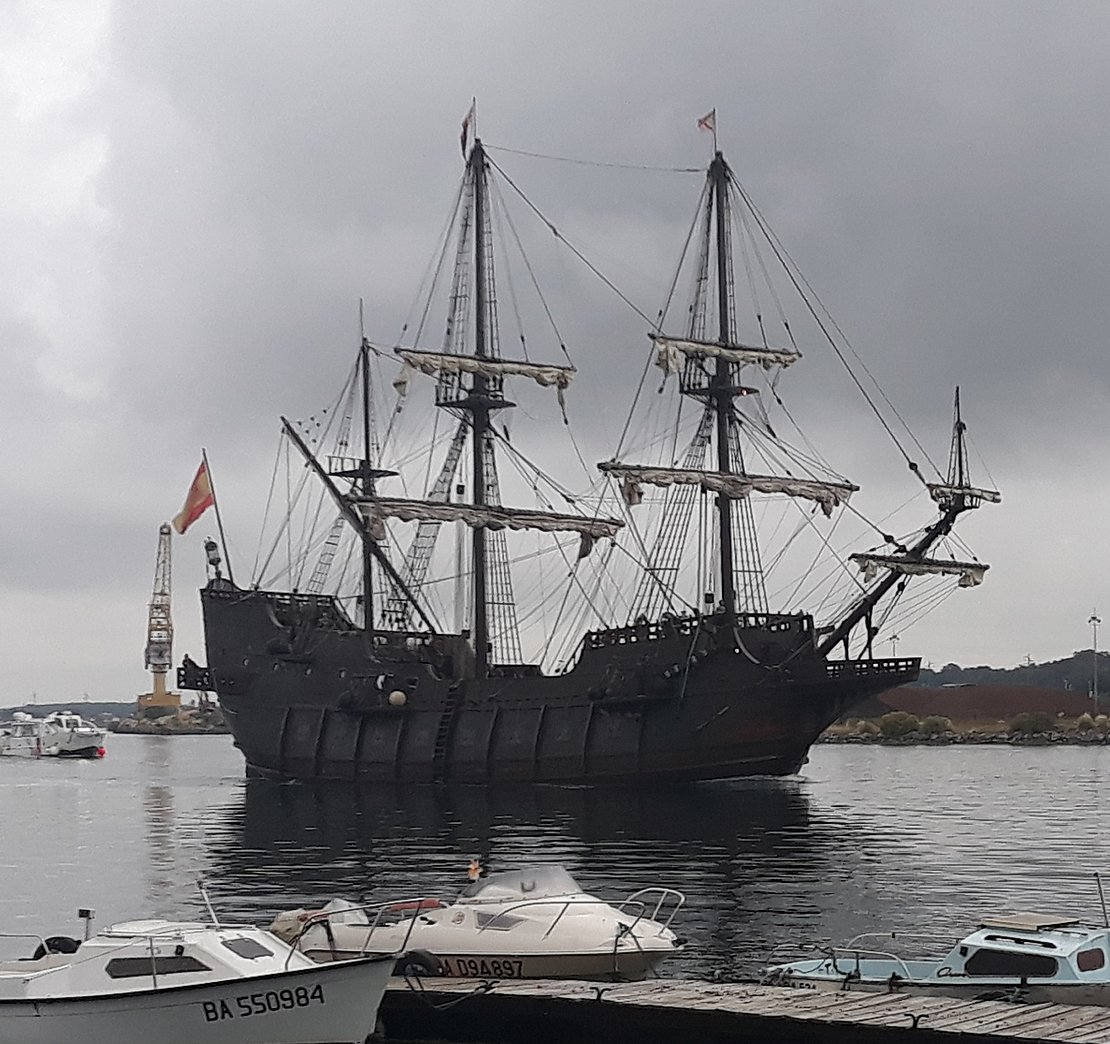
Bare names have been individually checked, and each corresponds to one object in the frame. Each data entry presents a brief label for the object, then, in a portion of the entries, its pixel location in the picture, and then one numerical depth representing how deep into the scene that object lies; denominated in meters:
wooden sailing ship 74.56
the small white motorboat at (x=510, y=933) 25.94
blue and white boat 24.41
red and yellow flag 93.31
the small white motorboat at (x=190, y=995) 22.22
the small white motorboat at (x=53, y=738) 171.75
